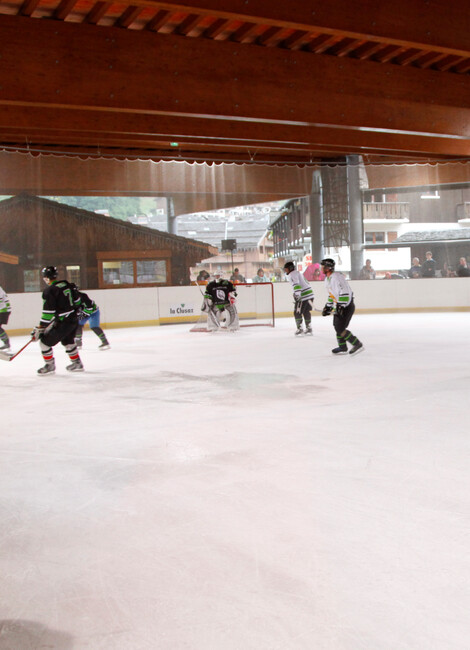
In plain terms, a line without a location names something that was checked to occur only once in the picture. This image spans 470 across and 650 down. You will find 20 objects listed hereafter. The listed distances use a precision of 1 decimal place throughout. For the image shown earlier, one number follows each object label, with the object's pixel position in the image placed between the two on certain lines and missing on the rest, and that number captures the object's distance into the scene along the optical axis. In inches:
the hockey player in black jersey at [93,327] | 318.7
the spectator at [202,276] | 541.8
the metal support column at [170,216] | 538.0
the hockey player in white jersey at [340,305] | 280.8
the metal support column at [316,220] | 568.4
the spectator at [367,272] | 576.4
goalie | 439.2
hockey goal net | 531.2
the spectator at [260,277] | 553.0
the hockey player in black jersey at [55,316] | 240.5
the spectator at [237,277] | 543.2
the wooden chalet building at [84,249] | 484.1
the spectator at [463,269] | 571.4
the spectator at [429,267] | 578.9
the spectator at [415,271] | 582.6
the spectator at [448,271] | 575.8
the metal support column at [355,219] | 569.6
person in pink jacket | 574.6
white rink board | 486.3
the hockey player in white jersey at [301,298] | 381.7
